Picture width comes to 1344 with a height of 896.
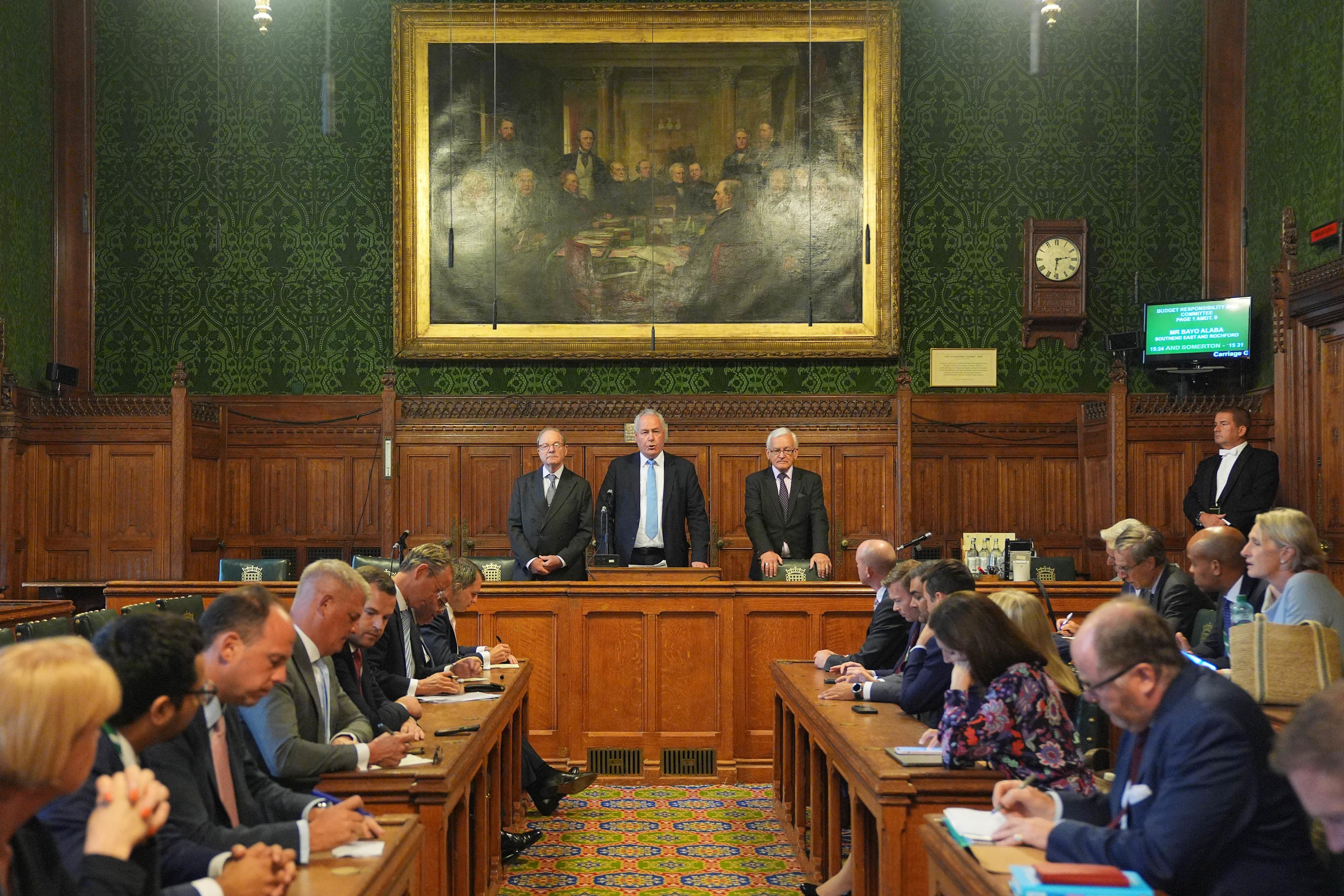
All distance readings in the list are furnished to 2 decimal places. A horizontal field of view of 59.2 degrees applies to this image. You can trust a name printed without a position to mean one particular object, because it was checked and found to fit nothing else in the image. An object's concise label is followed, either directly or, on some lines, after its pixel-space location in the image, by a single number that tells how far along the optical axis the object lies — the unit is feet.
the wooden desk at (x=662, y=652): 22.06
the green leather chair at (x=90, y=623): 14.26
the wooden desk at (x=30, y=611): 22.80
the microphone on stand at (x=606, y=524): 26.04
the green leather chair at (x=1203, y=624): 17.63
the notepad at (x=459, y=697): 15.66
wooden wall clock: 32.71
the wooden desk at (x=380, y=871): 7.91
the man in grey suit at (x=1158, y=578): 18.49
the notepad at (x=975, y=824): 8.68
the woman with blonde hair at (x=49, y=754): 5.56
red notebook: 7.30
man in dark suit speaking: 25.95
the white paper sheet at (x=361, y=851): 8.64
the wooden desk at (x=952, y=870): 7.76
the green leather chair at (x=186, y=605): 16.44
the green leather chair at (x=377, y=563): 19.89
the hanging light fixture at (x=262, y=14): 20.95
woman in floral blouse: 10.79
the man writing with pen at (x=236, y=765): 8.39
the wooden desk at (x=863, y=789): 11.00
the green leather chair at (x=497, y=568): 24.31
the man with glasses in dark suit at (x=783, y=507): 25.90
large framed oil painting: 32.91
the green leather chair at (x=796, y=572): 24.03
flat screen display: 29.58
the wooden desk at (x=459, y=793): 11.09
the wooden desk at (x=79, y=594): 29.40
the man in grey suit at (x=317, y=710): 10.90
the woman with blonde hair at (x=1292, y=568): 14.66
